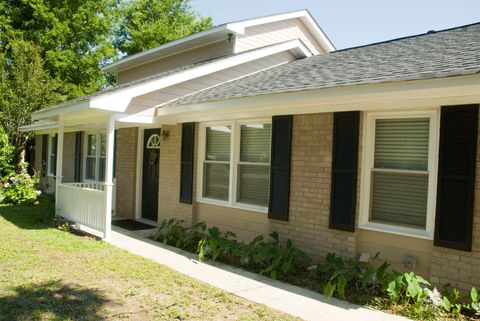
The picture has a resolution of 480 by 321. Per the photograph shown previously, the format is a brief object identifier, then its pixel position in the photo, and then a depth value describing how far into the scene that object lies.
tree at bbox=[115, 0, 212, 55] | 29.50
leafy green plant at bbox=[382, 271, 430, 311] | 4.68
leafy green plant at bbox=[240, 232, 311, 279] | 6.15
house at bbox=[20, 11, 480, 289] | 5.06
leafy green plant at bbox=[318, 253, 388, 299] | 5.12
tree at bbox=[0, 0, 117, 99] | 22.17
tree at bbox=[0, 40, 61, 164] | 17.77
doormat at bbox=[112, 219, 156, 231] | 9.86
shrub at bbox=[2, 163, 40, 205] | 13.23
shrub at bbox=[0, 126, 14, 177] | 16.25
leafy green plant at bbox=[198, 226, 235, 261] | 6.90
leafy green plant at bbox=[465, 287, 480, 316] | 4.52
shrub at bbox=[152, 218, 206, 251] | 7.88
